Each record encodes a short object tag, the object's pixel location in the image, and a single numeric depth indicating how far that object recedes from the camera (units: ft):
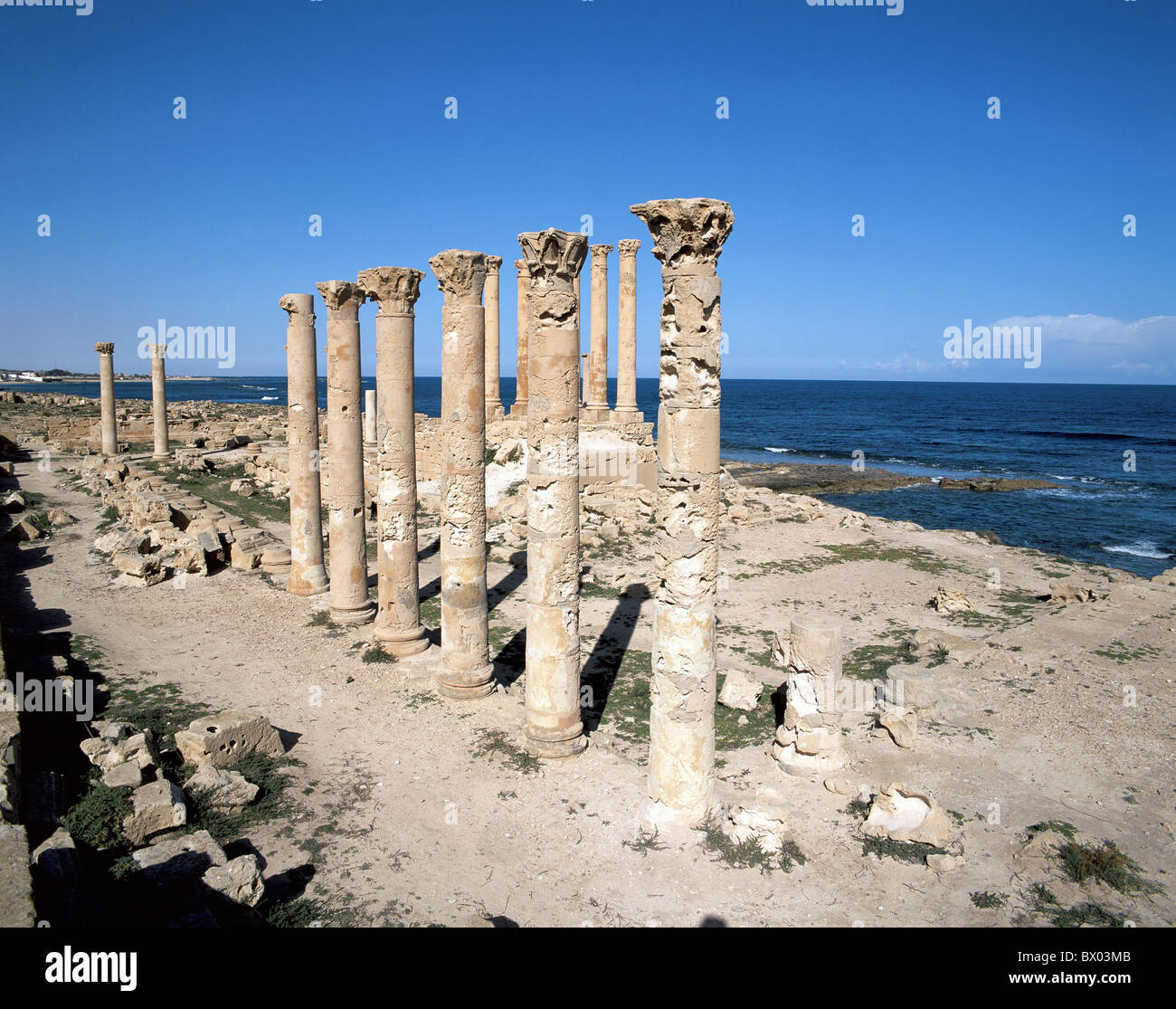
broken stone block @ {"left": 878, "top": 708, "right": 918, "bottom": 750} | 32.73
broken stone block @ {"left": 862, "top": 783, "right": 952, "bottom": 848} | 25.26
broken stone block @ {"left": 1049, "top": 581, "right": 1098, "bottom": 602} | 53.72
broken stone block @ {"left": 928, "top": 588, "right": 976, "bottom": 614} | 52.60
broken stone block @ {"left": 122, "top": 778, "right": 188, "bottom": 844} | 23.40
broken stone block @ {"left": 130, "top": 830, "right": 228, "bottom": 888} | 21.42
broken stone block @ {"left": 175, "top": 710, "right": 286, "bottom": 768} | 28.84
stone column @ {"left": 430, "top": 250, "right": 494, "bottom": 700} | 35.50
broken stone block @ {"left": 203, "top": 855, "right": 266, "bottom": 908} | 20.74
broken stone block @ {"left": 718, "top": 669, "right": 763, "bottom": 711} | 36.76
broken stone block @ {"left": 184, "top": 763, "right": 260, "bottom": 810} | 26.53
